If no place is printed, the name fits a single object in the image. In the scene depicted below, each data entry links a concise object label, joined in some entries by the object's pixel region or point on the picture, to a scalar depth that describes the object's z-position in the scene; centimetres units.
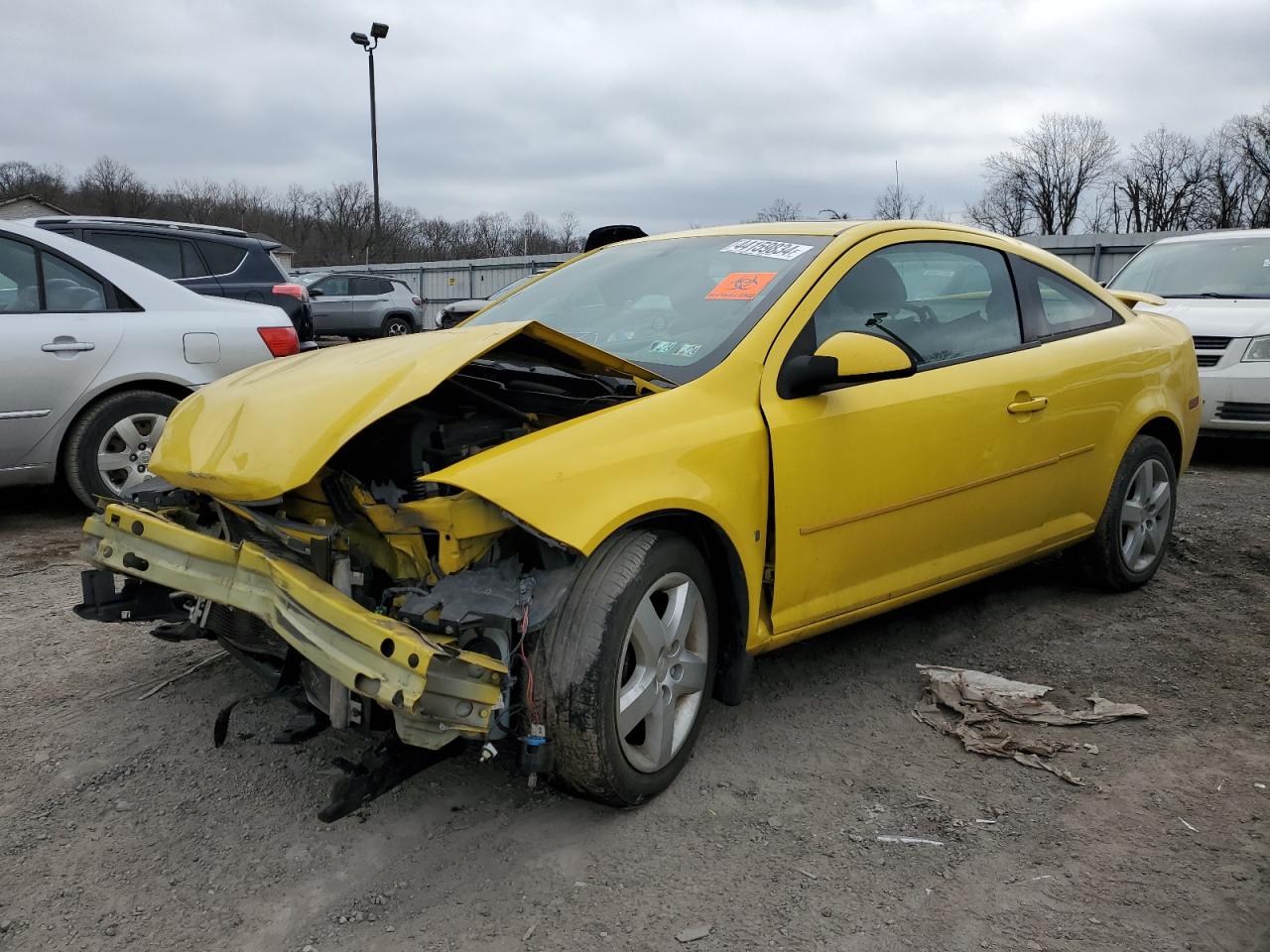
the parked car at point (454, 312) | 1423
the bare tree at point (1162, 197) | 4394
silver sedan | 530
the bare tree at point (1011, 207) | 4956
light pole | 2912
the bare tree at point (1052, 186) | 4891
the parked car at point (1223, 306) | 754
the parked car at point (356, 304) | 2294
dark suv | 740
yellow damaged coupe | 251
